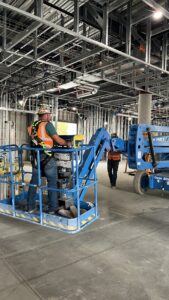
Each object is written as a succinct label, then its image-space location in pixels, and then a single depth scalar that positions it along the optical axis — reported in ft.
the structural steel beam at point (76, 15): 15.03
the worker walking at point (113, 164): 27.02
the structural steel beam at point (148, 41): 19.45
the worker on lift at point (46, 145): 13.71
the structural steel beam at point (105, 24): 16.17
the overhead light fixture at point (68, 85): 29.86
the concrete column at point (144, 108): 33.76
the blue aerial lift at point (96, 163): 13.33
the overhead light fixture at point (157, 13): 15.12
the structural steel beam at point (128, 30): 16.87
